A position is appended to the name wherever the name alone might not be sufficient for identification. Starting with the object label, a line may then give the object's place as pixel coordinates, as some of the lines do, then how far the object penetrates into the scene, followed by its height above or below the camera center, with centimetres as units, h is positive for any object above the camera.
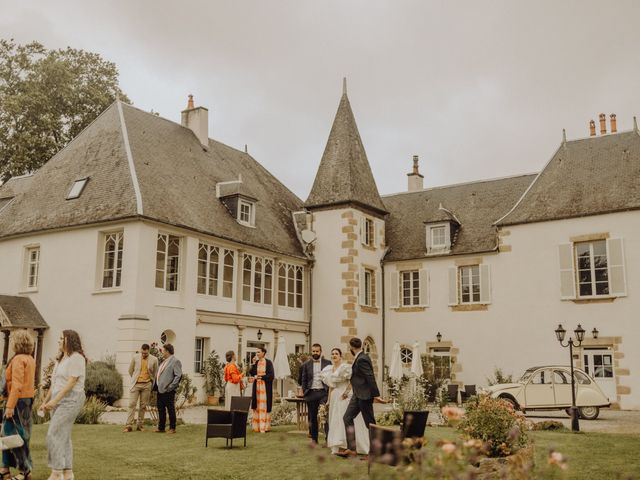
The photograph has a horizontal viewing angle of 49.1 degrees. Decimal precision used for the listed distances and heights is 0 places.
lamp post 1403 -51
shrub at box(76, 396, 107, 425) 1502 -92
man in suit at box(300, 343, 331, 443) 1186 -25
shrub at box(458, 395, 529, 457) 988 -74
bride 1052 -50
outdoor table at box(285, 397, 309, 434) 1410 -93
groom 1009 -26
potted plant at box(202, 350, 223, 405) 2175 -20
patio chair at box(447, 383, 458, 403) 2414 -70
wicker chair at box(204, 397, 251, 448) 1121 -85
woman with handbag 774 -33
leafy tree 2922 +1127
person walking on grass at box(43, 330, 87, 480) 749 -32
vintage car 1873 -48
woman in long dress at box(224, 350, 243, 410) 1493 -14
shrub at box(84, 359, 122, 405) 1864 -30
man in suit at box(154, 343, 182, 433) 1289 -23
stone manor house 2095 +393
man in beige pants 1377 -16
